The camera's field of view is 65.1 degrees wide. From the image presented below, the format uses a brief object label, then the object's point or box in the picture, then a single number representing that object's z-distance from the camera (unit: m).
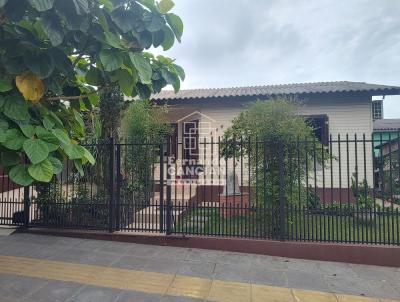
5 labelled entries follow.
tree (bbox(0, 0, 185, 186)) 1.99
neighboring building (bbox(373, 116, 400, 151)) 20.92
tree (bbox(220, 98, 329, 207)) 5.79
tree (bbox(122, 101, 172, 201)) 6.81
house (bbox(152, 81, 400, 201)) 9.77
